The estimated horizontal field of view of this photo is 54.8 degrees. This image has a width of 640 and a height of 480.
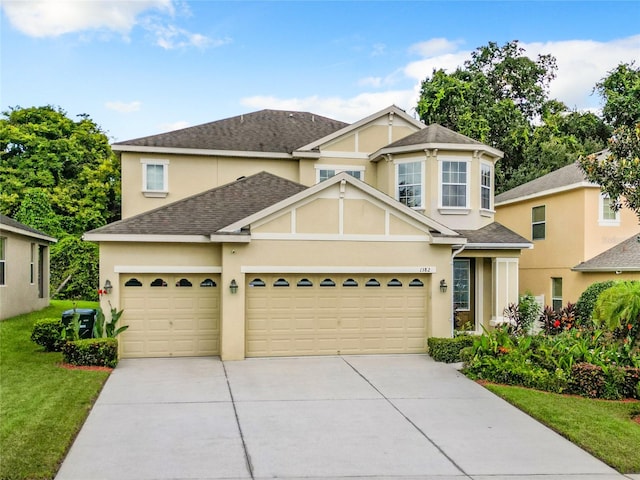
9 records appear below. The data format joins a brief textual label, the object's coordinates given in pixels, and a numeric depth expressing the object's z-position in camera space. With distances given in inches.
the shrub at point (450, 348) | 611.5
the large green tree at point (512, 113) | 1387.8
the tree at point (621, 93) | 1255.5
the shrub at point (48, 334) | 633.0
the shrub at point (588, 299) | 777.0
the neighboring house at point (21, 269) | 784.3
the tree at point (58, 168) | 1421.0
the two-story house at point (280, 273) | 617.9
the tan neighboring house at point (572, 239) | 835.4
